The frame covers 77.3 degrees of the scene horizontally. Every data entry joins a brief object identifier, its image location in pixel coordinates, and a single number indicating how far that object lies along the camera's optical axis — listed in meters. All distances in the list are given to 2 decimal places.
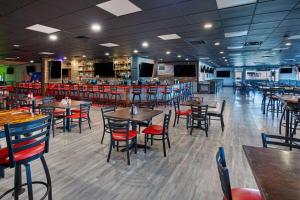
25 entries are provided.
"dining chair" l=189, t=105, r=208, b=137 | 4.73
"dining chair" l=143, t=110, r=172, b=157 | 3.58
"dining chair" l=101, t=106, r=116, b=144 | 3.99
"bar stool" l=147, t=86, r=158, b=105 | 9.57
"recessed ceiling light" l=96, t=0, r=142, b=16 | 3.64
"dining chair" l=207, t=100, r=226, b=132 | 5.11
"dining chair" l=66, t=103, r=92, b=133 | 4.94
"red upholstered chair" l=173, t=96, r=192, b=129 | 5.31
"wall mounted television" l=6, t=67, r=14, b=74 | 20.05
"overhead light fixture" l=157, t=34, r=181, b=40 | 6.42
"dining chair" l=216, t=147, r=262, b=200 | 1.20
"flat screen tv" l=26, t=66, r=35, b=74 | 18.92
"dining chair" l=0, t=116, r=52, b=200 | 1.79
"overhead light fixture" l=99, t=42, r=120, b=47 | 8.27
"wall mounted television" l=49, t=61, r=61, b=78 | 13.78
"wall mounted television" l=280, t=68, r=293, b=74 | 20.73
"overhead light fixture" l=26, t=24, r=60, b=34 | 5.27
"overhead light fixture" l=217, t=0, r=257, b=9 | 3.56
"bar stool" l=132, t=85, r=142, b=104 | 9.45
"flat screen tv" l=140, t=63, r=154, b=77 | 13.16
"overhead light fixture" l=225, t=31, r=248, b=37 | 5.93
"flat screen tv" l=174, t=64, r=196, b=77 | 15.11
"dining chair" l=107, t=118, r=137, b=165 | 3.10
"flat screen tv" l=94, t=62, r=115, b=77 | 13.44
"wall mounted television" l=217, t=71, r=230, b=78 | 26.52
